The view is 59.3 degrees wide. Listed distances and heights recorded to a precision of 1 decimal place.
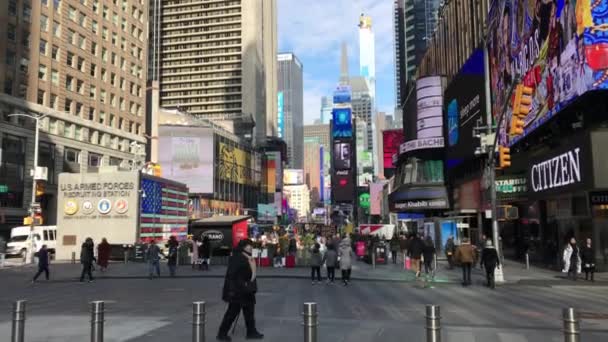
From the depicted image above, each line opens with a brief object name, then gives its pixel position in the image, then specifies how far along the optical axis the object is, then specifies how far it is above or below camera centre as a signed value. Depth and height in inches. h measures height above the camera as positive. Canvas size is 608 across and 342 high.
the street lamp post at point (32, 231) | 1433.3 -7.2
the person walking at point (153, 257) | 969.5 -54.0
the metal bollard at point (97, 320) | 284.8 -49.7
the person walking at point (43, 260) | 887.1 -52.6
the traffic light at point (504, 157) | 776.9 +96.5
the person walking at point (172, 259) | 986.1 -58.9
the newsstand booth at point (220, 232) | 1397.6 -14.8
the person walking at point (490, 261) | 743.5 -52.0
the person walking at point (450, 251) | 1084.3 -55.7
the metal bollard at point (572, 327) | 232.2 -45.3
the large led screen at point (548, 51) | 796.0 +305.6
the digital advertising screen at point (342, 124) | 6865.2 +1297.2
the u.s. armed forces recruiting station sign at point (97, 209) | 1418.6 +49.1
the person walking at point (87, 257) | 894.4 -49.0
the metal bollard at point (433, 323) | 248.4 -46.1
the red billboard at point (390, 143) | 3526.6 +551.2
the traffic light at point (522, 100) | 633.0 +147.0
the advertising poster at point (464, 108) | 1471.5 +347.7
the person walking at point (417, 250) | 858.1 -41.3
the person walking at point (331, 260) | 844.0 -55.4
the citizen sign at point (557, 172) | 833.5 +87.3
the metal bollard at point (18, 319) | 297.3 -51.1
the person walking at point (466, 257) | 776.2 -48.1
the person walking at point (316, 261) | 854.5 -57.0
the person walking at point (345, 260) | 806.2 -52.6
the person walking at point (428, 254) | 836.2 -47.5
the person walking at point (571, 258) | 822.5 -56.0
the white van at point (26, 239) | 1590.4 -32.6
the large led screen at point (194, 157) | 3848.4 +499.2
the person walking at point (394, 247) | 1272.1 -54.0
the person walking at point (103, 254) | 1041.5 -51.3
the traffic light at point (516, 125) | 660.7 +122.5
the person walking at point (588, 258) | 802.8 -53.2
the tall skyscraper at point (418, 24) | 7180.1 +2751.2
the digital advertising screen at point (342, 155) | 6919.3 +912.1
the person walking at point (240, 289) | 354.9 -42.3
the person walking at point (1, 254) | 1288.1 -61.0
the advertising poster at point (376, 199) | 4923.7 +246.7
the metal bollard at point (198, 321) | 279.0 -49.8
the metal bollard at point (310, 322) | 265.6 -48.1
